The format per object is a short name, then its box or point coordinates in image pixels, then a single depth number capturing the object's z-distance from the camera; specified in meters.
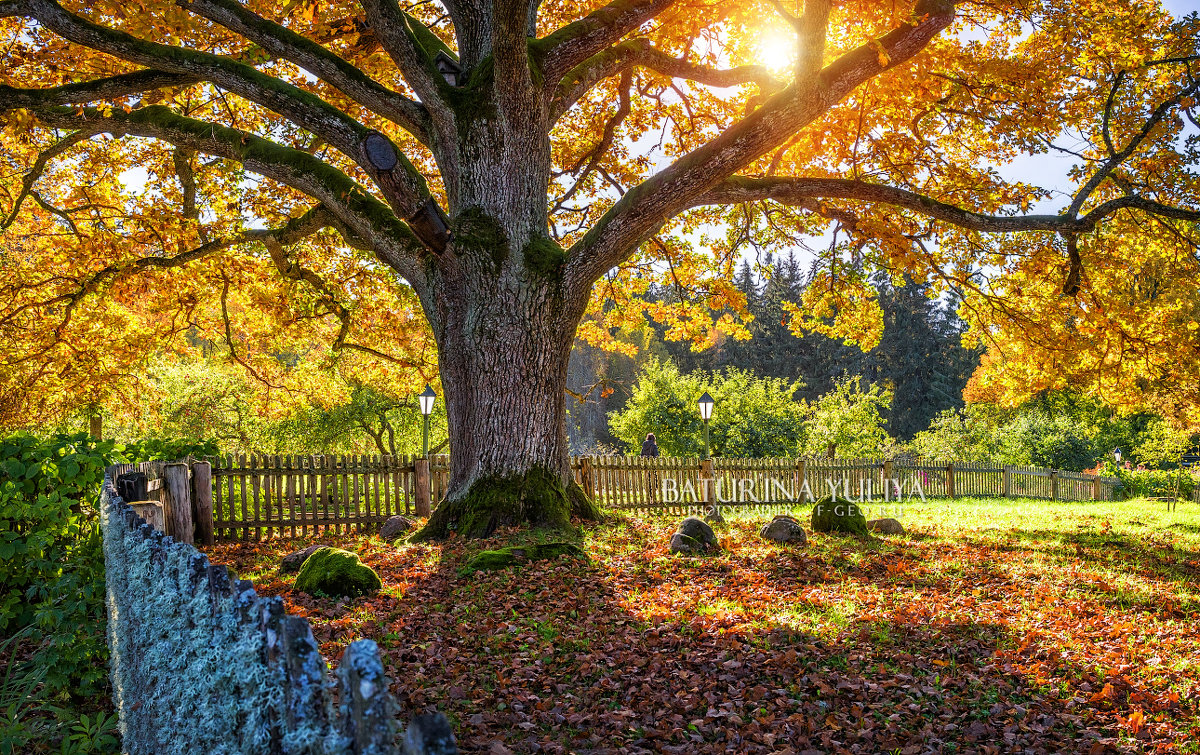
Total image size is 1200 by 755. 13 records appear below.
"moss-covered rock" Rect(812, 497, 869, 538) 10.87
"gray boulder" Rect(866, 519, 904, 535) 11.05
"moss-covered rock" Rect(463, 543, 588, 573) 7.02
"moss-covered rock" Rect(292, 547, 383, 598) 6.32
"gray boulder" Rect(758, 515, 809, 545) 9.55
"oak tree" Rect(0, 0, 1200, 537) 8.42
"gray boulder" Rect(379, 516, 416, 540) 10.30
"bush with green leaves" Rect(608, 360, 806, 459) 27.14
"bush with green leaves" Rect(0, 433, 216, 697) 4.44
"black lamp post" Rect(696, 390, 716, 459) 16.09
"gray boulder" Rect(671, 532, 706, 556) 8.29
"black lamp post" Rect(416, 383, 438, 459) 16.84
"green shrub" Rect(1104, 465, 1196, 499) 24.29
